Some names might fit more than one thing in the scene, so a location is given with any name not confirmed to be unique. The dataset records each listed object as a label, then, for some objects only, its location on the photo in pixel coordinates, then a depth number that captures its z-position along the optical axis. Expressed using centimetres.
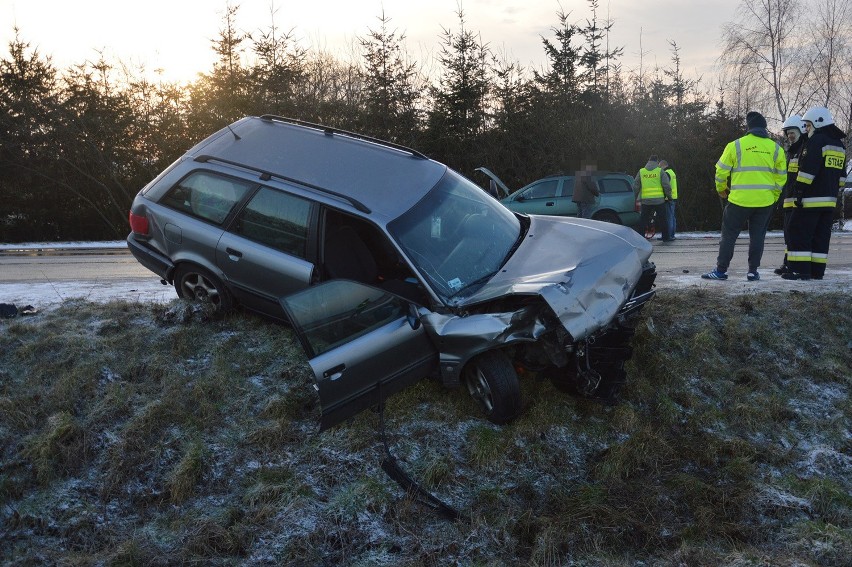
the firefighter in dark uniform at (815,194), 800
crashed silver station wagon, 429
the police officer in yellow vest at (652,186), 1481
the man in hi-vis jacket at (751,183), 802
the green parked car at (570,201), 1468
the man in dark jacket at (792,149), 840
